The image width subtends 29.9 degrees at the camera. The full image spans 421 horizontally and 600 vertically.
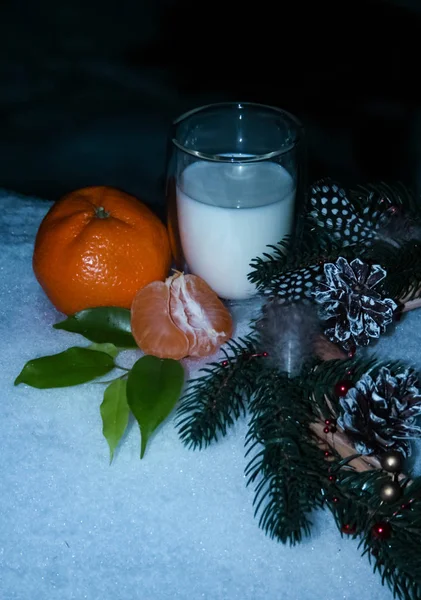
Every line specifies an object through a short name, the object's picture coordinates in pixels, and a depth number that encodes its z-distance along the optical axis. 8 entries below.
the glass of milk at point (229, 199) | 0.63
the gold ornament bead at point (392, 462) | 0.46
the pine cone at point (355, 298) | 0.54
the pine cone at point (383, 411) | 0.46
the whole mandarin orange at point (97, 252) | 0.62
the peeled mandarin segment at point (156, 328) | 0.59
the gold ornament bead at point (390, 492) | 0.45
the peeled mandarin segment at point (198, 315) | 0.60
